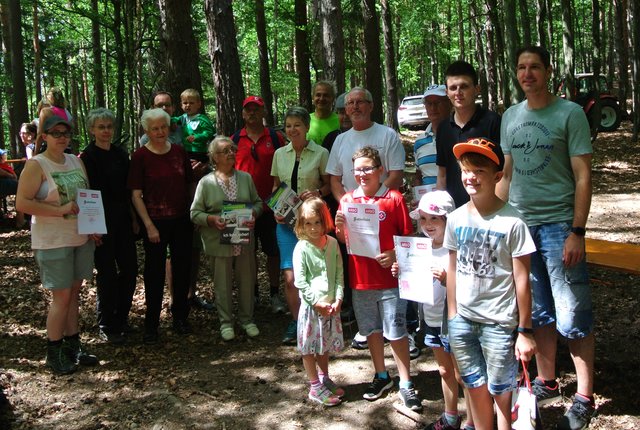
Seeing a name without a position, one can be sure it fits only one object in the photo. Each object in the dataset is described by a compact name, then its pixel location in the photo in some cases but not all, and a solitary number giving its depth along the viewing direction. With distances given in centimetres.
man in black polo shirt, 386
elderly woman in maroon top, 509
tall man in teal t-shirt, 334
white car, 2689
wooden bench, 421
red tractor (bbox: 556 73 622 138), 1978
